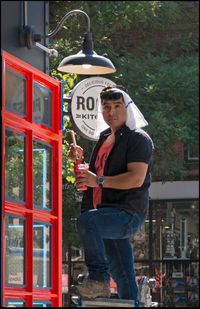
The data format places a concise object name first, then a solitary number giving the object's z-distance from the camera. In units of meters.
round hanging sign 10.30
